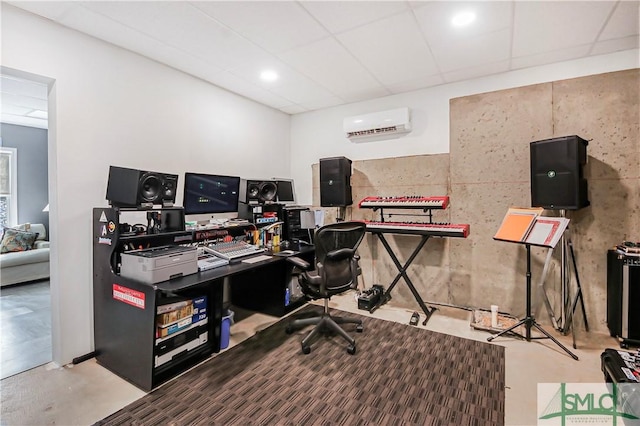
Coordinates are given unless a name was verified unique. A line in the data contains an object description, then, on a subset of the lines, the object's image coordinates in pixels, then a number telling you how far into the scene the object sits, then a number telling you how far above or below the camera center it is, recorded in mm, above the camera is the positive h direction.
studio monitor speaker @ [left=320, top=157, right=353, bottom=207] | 3873 +362
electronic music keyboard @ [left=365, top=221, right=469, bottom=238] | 2998 -210
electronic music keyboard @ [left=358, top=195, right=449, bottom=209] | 3246 +80
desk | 2047 -725
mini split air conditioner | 3730 +1111
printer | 2064 -406
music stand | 2518 -203
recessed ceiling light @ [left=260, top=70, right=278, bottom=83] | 3213 +1499
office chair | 2559 -565
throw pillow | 4730 -534
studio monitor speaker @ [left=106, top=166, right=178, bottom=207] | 2238 +163
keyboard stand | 3246 -890
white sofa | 4426 -892
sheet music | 2488 -185
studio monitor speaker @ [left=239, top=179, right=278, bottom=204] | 3525 +221
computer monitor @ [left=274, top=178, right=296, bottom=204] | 3891 +238
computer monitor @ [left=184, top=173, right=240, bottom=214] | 2871 +159
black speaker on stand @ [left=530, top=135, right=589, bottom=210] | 2562 +328
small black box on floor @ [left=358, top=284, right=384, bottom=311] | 3499 -1079
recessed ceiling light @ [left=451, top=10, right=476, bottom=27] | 2217 +1485
